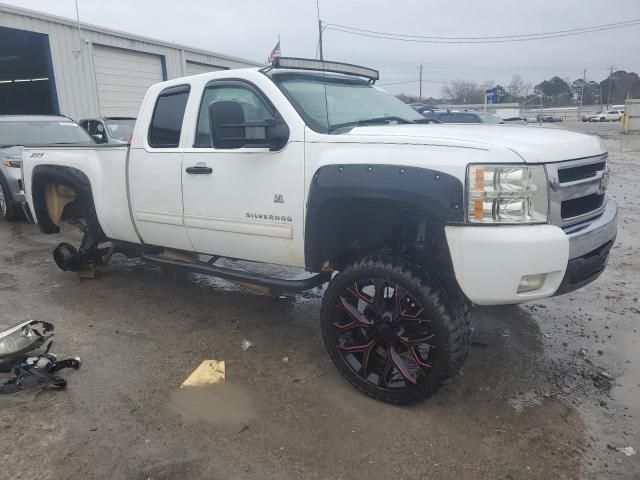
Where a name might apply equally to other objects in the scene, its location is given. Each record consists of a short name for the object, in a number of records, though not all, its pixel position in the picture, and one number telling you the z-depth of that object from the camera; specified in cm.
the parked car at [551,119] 5960
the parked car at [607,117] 5869
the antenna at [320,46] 362
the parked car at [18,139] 849
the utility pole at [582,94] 8922
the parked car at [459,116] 1477
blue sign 5436
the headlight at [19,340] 350
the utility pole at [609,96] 8366
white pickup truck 269
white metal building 1453
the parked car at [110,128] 1141
